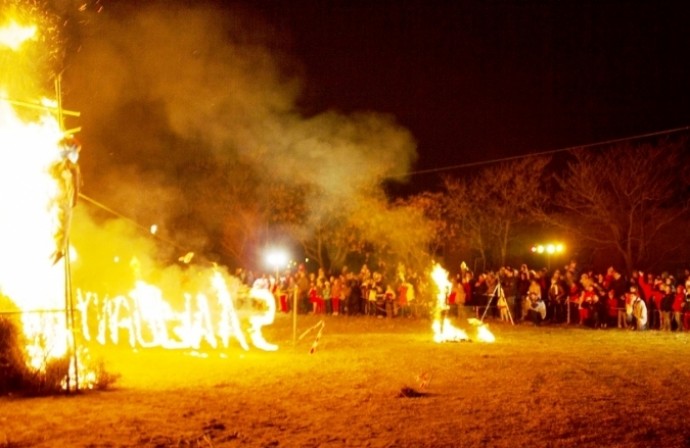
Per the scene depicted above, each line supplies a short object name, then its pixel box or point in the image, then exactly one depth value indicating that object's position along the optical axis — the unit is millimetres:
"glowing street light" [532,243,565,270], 32094
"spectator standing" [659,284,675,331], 18953
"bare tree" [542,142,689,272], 27250
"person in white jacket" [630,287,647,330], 19062
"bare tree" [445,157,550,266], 31859
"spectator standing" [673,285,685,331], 18734
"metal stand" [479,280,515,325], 21339
